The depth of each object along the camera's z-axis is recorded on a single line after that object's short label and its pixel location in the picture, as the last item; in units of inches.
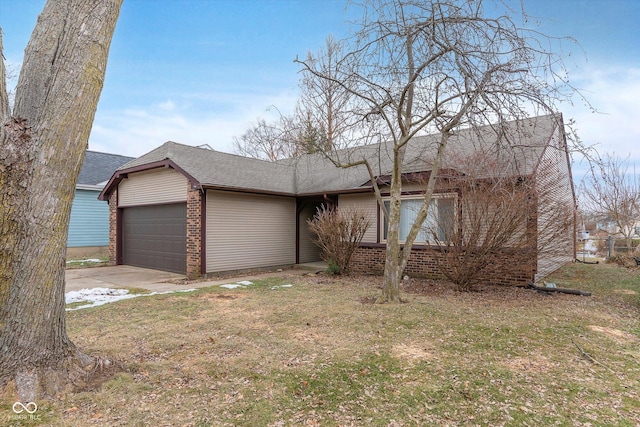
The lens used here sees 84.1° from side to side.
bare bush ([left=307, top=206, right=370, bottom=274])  374.6
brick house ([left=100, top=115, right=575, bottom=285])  369.1
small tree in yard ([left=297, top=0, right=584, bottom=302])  194.4
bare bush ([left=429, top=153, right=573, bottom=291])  267.4
